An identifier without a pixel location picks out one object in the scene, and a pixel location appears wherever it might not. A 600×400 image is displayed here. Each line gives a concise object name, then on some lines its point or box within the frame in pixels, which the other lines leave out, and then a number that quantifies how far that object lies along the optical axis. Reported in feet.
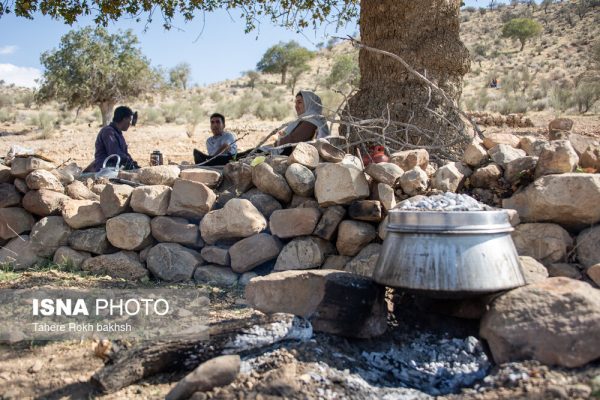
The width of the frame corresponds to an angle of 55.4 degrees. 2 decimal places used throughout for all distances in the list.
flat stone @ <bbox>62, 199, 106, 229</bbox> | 16.63
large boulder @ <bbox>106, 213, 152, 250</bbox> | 15.98
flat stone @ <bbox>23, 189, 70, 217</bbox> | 16.88
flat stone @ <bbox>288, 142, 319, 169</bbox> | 15.21
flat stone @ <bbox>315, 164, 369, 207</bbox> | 14.05
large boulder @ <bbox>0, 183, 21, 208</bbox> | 17.12
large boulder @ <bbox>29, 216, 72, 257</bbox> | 16.87
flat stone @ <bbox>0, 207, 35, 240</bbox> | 17.06
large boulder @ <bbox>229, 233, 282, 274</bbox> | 14.93
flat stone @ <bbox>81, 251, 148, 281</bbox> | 15.97
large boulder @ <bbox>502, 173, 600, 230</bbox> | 12.00
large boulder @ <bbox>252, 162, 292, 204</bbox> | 15.39
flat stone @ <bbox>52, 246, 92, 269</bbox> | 16.56
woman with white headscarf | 19.44
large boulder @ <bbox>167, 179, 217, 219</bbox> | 15.71
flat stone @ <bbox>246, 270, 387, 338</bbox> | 9.86
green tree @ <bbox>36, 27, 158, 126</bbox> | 63.41
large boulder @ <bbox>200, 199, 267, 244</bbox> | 15.08
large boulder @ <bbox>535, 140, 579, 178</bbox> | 12.46
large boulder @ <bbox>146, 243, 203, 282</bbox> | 15.64
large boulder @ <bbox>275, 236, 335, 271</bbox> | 14.60
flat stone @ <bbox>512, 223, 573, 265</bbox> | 12.50
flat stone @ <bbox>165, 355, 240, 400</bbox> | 8.09
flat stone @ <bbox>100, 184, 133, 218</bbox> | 16.38
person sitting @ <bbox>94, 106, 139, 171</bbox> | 22.66
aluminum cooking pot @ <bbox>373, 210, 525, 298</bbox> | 8.97
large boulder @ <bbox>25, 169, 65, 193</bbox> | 16.80
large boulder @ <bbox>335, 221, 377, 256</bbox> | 14.10
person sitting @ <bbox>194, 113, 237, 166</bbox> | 24.20
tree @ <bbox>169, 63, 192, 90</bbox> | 122.45
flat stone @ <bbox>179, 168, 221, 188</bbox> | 16.38
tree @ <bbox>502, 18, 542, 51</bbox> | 100.37
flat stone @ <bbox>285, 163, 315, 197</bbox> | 14.97
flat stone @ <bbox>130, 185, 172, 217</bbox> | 15.93
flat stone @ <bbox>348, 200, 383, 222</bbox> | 13.91
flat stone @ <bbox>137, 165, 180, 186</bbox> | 16.51
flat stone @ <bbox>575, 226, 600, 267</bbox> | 12.24
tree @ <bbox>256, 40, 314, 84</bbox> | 108.80
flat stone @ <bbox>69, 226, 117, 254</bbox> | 16.39
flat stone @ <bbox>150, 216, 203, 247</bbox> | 15.79
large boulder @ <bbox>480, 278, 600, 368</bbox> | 8.21
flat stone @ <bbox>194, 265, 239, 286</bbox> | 15.34
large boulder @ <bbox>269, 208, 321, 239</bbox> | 14.56
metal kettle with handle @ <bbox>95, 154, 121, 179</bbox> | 18.72
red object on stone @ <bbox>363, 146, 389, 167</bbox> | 15.24
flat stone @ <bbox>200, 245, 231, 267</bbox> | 15.43
